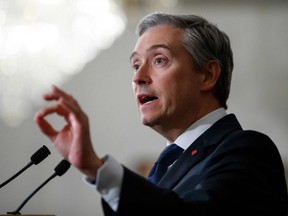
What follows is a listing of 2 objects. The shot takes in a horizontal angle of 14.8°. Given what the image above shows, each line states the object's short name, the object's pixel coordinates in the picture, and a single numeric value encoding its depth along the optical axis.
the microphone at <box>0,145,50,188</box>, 1.99
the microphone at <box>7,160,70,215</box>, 1.99
